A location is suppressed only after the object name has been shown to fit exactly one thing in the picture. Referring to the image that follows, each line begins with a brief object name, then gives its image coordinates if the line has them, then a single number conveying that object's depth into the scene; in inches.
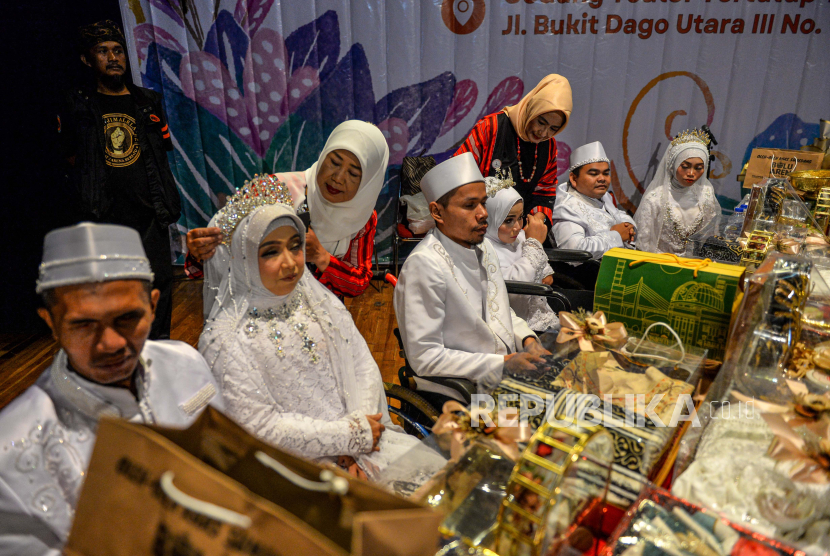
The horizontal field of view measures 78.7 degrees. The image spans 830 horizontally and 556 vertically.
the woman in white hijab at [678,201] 164.4
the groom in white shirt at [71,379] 40.8
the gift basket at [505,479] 33.4
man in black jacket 127.7
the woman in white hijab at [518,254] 123.0
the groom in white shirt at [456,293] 83.5
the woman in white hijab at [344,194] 101.4
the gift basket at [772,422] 37.1
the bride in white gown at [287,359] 65.6
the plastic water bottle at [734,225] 111.0
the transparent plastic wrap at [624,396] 43.4
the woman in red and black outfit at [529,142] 142.2
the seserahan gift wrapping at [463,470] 36.9
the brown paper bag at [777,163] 116.4
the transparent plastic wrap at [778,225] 82.1
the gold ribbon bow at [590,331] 60.6
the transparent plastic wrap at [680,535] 34.4
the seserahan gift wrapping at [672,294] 68.8
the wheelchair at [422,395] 75.5
